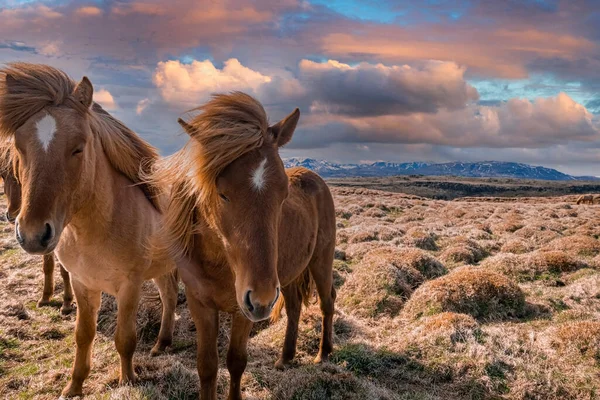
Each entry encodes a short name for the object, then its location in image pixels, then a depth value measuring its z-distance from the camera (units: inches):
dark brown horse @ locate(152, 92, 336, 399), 112.7
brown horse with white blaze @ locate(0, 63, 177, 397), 125.3
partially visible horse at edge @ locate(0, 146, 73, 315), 219.9
